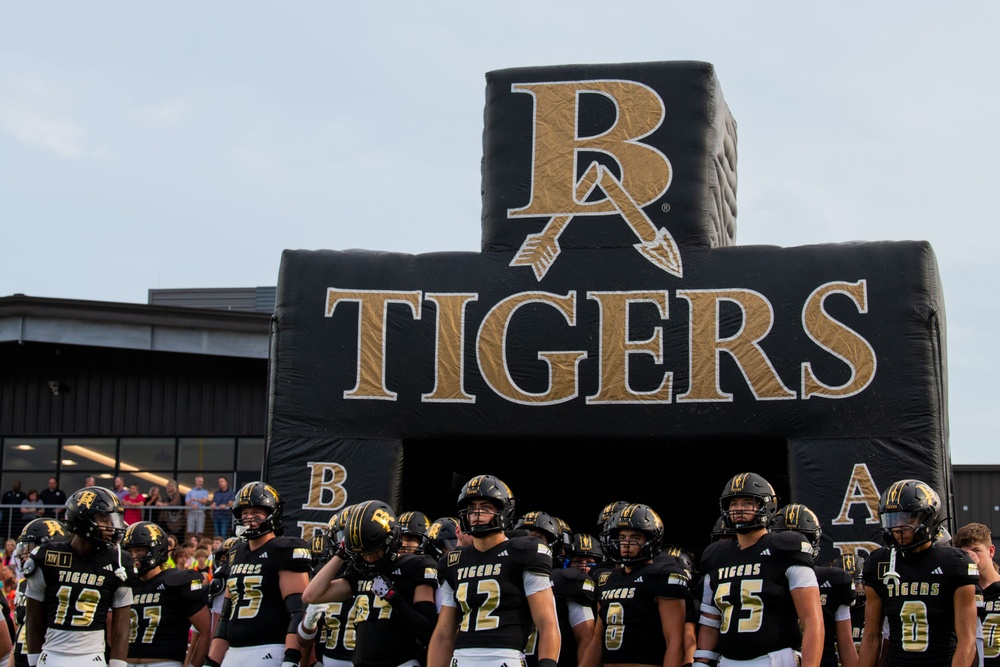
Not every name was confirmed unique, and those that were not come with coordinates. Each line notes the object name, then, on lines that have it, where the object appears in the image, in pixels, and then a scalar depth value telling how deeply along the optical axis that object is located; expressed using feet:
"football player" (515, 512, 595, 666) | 32.78
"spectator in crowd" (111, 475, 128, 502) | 72.38
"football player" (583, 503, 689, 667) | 30.48
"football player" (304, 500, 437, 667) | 29.78
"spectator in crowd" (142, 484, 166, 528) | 70.28
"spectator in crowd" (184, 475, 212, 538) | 68.74
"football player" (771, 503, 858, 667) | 31.81
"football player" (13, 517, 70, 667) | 36.86
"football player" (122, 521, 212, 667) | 37.29
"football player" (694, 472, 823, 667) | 27.96
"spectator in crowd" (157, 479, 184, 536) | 69.52
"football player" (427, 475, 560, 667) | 28.04
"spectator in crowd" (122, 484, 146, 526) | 68.08
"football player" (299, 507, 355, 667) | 31.12
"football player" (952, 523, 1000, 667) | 31.96
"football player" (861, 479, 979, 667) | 27.84
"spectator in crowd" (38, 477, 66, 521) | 72.95
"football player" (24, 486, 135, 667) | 33.22
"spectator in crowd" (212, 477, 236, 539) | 68.82
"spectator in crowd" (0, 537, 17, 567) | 60.70
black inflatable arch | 46.96
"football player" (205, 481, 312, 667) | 32.53
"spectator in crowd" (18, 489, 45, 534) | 73.41
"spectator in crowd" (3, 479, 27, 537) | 74.33
